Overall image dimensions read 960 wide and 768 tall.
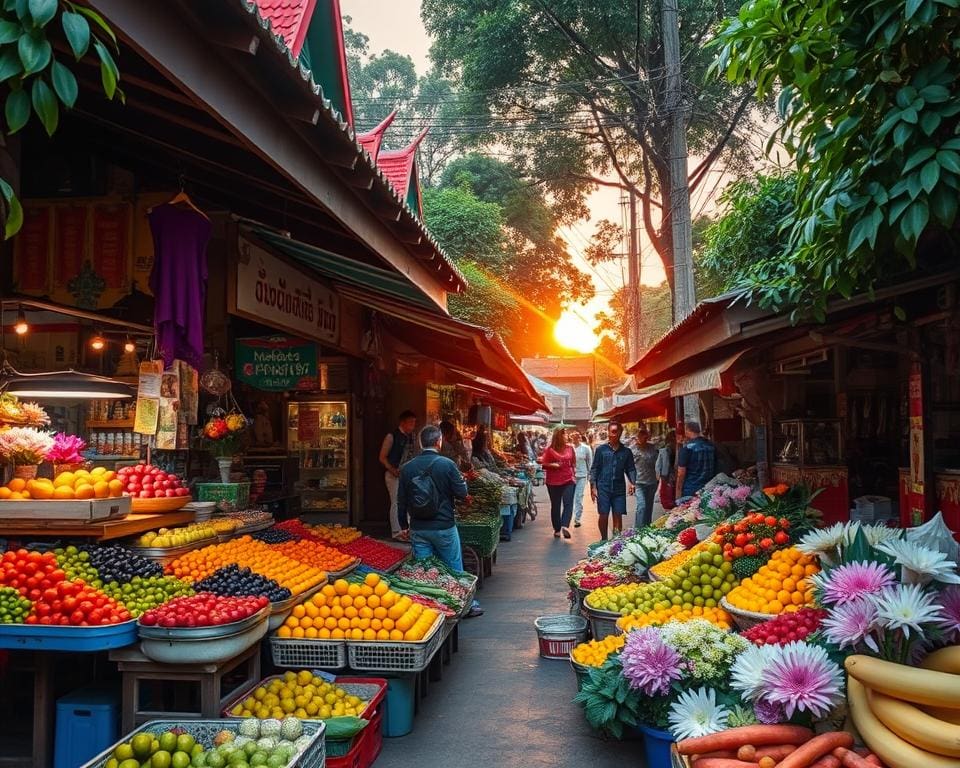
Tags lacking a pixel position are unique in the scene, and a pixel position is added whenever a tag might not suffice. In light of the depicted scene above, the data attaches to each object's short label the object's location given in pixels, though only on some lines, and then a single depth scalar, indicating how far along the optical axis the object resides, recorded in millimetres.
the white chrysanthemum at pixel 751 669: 3773
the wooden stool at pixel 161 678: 4727
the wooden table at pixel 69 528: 5457
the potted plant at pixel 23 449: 5660
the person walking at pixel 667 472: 15312
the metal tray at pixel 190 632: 4617
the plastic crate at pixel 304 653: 5605
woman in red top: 15164
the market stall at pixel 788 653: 3412
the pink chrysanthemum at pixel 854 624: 3600
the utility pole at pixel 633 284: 26359
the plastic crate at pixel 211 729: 4184
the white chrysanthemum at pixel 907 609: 3436
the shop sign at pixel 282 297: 6727
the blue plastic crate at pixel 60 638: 4602
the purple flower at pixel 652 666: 4645
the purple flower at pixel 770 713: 3721
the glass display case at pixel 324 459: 12758
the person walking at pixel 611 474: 13719
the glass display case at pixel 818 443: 9633
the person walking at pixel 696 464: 12086
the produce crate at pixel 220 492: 7406
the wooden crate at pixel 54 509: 5406
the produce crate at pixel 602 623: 6672
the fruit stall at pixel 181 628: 4605
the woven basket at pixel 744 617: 5355
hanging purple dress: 6133
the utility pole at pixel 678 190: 14273
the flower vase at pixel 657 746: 4629
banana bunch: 3162
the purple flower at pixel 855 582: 3771
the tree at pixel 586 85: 19812
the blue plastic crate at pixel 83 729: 4777
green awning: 7250
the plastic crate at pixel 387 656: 5492
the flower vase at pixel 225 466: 7656
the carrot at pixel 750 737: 3588
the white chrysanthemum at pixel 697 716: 3918
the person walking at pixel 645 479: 14938
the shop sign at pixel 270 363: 8664
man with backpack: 8094
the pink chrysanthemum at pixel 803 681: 3574
